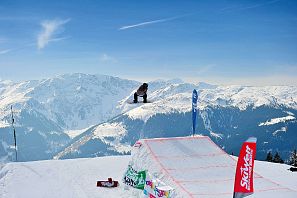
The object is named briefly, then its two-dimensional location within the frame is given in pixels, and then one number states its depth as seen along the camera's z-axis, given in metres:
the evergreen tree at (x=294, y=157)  48.39
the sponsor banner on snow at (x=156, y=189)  20.51
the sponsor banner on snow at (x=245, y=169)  16.08
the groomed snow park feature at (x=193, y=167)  20.88
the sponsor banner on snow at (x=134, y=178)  25.53
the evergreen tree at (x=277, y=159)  57.31
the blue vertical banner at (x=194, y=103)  31.18
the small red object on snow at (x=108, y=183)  27.59
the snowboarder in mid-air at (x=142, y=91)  26.08
